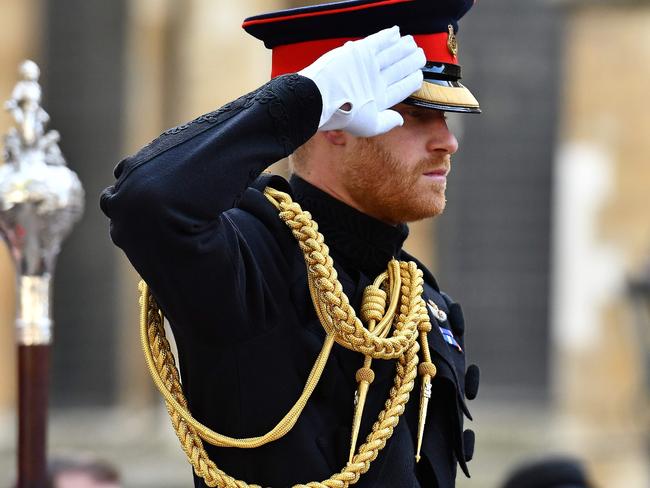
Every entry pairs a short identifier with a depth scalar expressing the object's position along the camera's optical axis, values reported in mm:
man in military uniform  5539
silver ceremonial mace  7422
